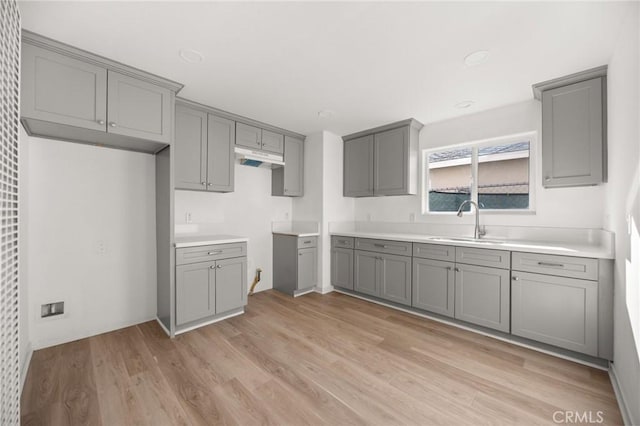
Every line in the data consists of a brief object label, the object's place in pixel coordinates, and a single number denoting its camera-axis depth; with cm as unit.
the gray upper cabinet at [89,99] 189
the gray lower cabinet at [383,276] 320
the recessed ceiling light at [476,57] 202
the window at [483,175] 300
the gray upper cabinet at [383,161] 358
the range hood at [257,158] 344
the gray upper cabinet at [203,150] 287
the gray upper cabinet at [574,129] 224
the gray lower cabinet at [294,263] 377
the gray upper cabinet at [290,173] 397
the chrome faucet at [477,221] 306
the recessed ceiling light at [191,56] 203
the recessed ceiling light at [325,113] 321
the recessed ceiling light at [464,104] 291
